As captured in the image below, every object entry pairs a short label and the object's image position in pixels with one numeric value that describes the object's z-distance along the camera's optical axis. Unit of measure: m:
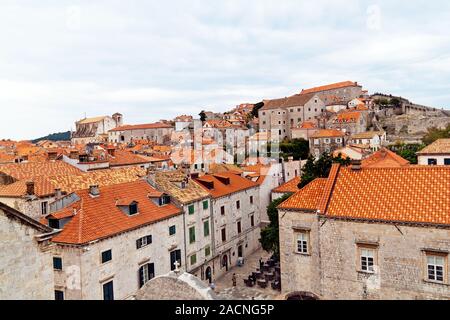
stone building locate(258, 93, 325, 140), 107.50
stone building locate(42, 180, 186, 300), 21.28
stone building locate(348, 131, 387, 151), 80.12
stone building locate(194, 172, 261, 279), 34.88
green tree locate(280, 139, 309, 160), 86.56
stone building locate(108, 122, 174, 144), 127.31
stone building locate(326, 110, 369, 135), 92.38
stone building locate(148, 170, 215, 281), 30.38
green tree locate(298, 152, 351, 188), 30.50
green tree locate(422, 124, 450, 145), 70.95
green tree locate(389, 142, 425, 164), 56.10
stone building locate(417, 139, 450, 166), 41.09
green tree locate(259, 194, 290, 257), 29.52
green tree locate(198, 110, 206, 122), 146.80
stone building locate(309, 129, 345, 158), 83.88
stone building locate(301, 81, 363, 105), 125.31
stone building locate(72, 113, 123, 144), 142.75
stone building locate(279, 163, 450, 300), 18.00
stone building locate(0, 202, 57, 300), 11.55
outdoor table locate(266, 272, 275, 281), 30.42
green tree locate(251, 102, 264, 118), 136.88
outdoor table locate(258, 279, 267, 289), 29.48
